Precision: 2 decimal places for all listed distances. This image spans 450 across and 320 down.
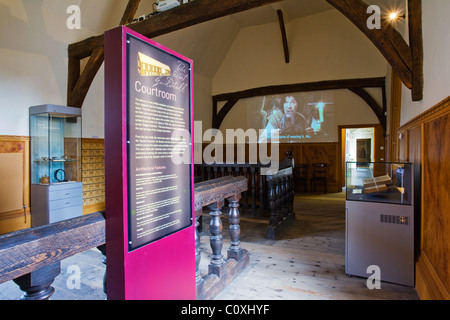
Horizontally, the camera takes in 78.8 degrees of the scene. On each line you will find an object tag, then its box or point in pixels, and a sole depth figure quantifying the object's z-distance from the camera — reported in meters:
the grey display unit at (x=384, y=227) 2.49
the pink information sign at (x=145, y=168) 1.23
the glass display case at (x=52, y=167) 4.58
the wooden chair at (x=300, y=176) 9.02
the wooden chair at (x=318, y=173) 8.83
